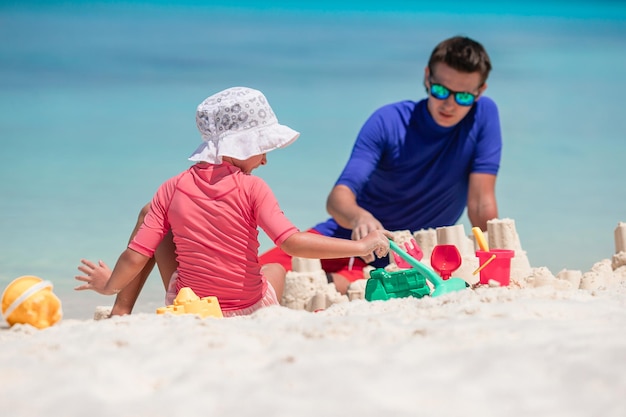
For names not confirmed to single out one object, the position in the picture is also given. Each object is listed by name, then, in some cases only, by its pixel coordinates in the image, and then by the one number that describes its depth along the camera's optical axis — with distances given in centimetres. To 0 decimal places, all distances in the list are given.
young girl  512
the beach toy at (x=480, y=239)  591
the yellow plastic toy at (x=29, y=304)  431
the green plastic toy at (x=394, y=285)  542
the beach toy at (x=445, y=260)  566
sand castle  678
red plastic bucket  580
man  805
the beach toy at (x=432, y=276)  537
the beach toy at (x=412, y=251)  608
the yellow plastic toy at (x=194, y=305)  487
